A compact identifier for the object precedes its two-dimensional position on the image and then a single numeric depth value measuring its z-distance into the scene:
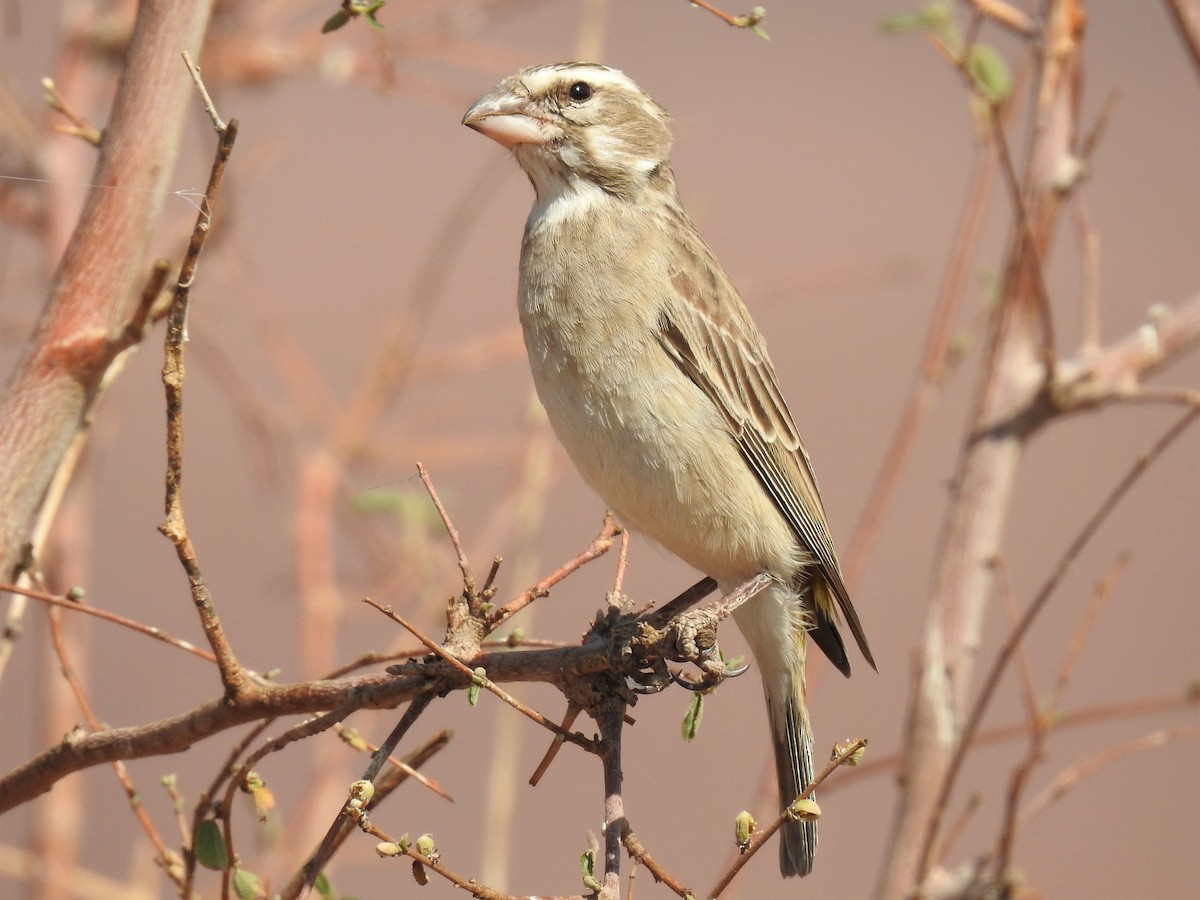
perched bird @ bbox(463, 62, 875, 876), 5.81
